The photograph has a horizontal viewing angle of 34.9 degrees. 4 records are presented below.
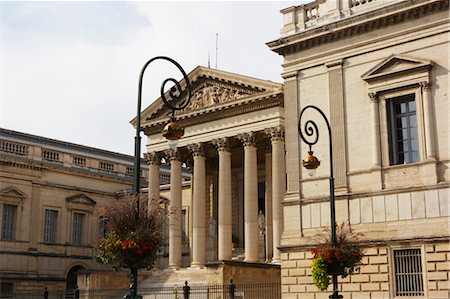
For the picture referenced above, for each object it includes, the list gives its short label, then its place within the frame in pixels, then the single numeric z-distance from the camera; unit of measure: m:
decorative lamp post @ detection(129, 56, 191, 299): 16.20
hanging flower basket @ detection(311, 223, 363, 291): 20.75
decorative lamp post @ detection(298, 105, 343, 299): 21.00
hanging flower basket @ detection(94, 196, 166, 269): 16.36
